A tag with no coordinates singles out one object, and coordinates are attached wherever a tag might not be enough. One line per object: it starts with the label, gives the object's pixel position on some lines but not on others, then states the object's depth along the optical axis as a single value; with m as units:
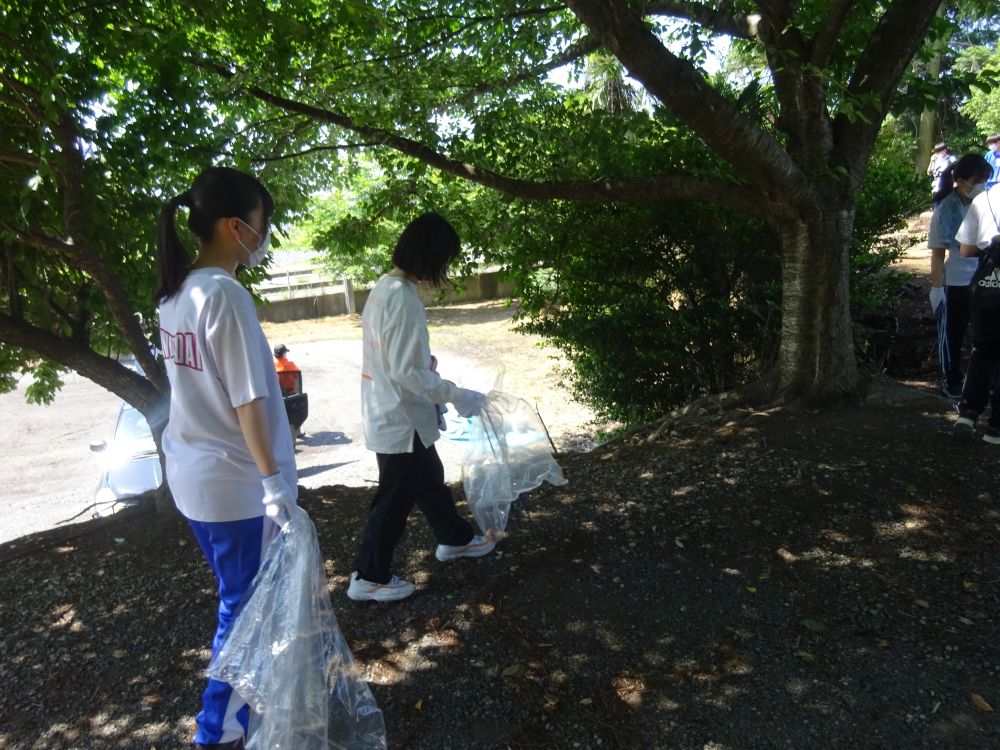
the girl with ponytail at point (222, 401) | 2.00
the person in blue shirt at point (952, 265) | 4.78
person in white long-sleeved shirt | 2.86
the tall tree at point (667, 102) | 4.14
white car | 7.46
